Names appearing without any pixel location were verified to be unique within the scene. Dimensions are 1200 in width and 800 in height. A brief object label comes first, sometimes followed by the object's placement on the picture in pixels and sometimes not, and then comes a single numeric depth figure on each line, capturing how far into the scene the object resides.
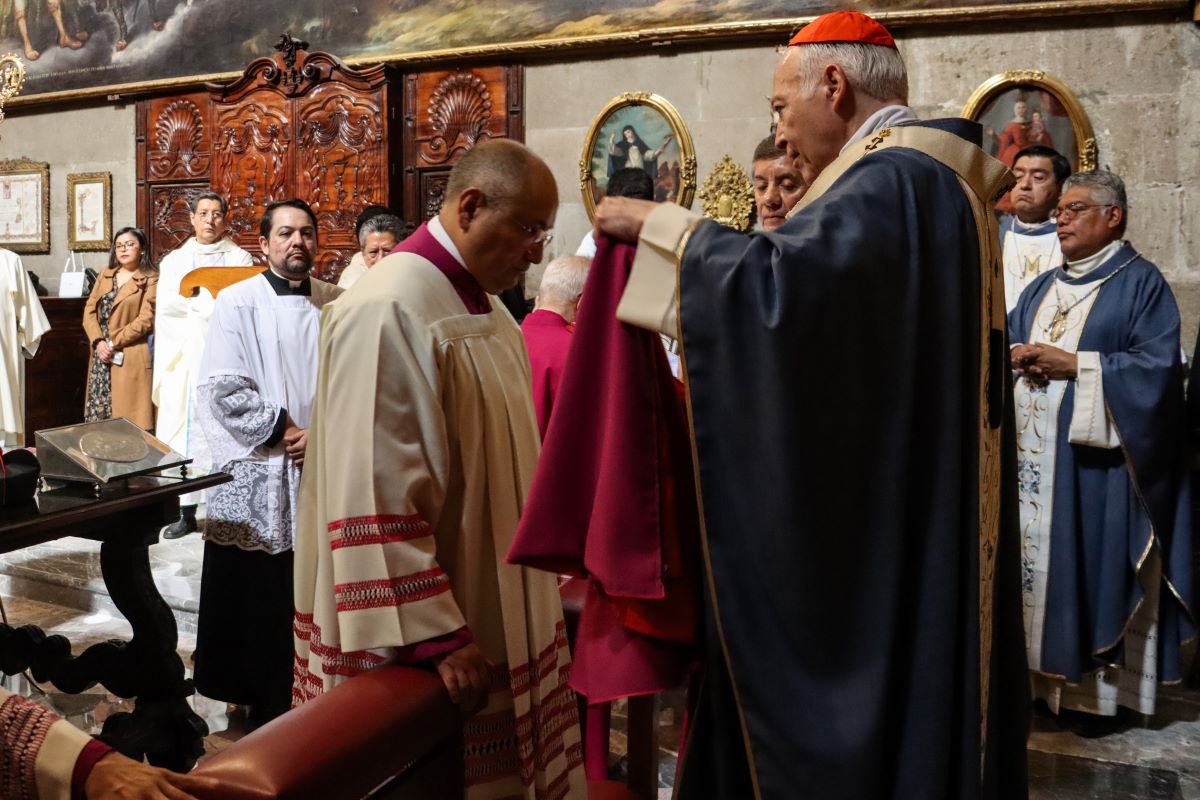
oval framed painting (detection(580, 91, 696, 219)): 7.35
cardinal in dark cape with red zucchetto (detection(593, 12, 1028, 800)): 1.50
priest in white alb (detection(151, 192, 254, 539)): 6.87
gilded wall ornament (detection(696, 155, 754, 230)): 7.25
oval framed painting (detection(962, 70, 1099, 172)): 6.27
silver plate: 3.20
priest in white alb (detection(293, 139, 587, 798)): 1.88
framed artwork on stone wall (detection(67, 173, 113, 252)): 9.97
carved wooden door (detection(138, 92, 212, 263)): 9.31
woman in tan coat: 7.63
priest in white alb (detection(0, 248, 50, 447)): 7.88
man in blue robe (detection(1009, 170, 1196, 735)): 3.94
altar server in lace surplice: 3.68
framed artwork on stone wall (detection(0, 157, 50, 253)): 10.42
